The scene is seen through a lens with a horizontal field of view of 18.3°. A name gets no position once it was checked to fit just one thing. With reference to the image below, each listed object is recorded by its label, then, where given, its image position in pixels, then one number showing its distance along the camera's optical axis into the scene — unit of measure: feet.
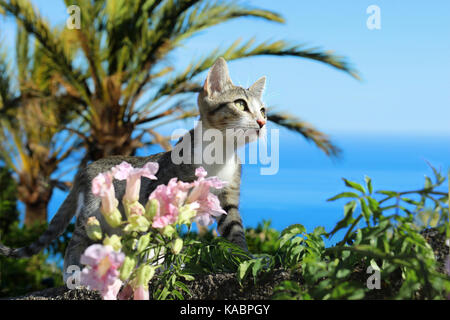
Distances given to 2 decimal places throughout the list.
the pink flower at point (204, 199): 4.73
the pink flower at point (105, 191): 4.64
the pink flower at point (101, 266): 4.52
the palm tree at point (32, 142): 10.09
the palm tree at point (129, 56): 7.90
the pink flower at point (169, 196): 4.69
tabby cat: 5.32
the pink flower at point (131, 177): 4.67
